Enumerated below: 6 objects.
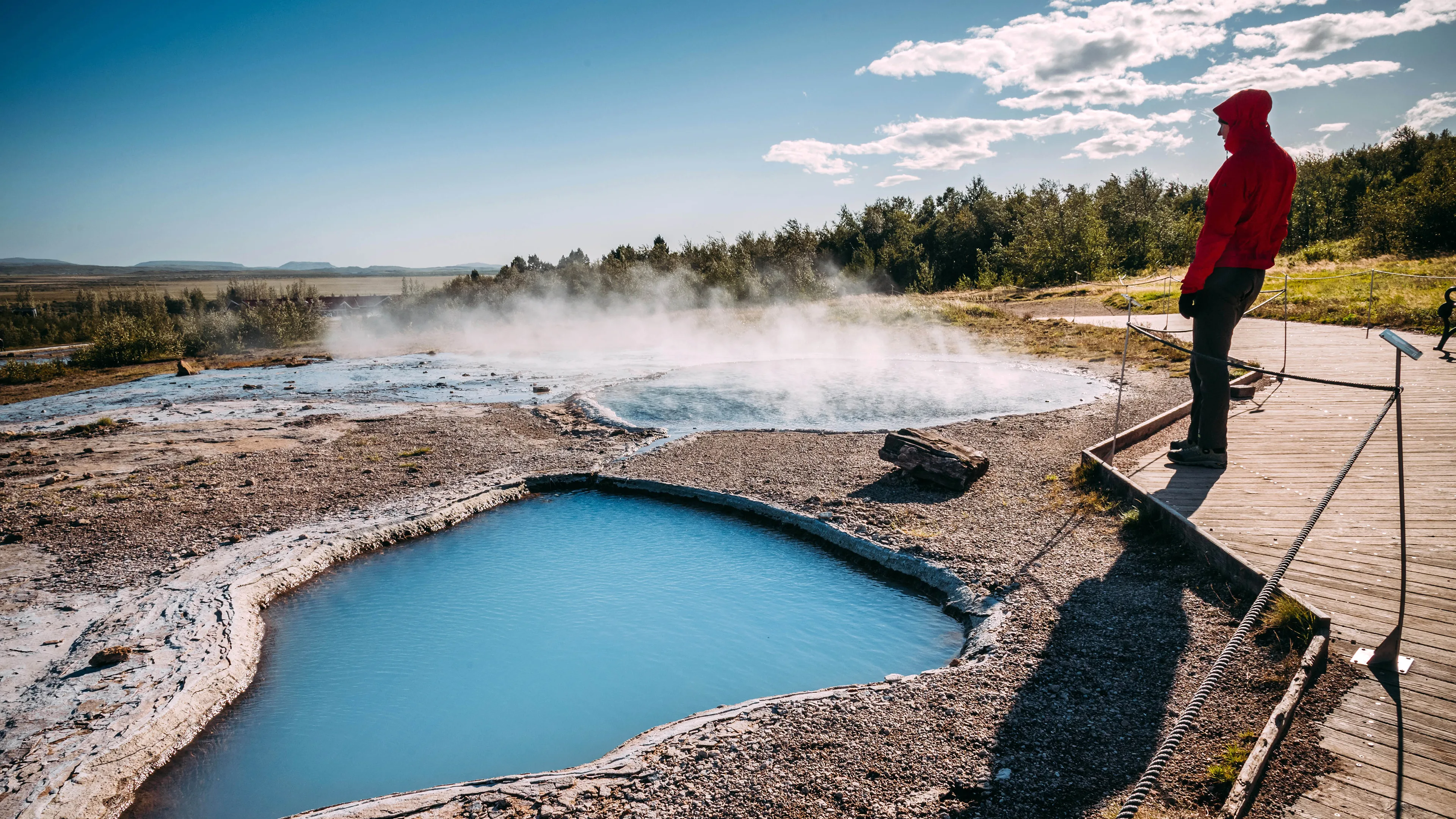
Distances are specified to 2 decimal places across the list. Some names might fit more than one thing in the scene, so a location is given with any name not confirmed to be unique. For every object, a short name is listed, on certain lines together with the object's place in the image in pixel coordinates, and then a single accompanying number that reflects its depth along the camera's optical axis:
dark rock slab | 7.87
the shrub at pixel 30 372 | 19.69
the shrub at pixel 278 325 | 28.22
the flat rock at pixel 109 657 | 5.05
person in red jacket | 5.54
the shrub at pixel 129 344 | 22.52
